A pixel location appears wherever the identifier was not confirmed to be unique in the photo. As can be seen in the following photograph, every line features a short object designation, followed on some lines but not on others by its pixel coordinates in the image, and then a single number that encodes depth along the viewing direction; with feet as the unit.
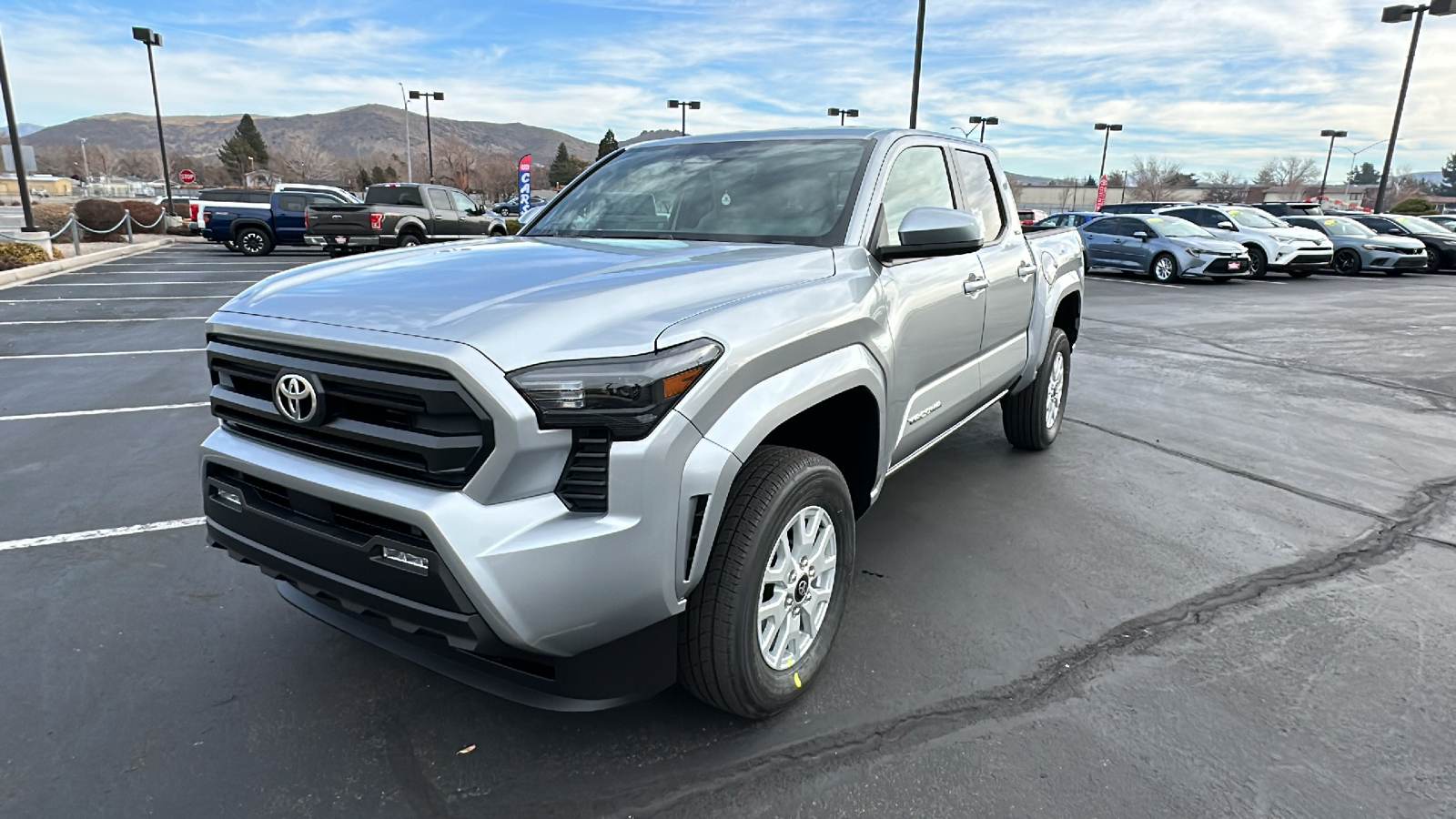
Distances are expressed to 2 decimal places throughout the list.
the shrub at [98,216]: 87.61
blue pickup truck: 73.51
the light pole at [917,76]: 65.41
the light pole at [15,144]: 68.39
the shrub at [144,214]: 100.22
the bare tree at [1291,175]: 327.08
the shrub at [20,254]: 52.65
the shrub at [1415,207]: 135.13
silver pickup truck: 6.69
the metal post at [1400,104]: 94.97
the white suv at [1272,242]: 62.80
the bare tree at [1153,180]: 293.23
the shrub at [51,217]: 87.76
